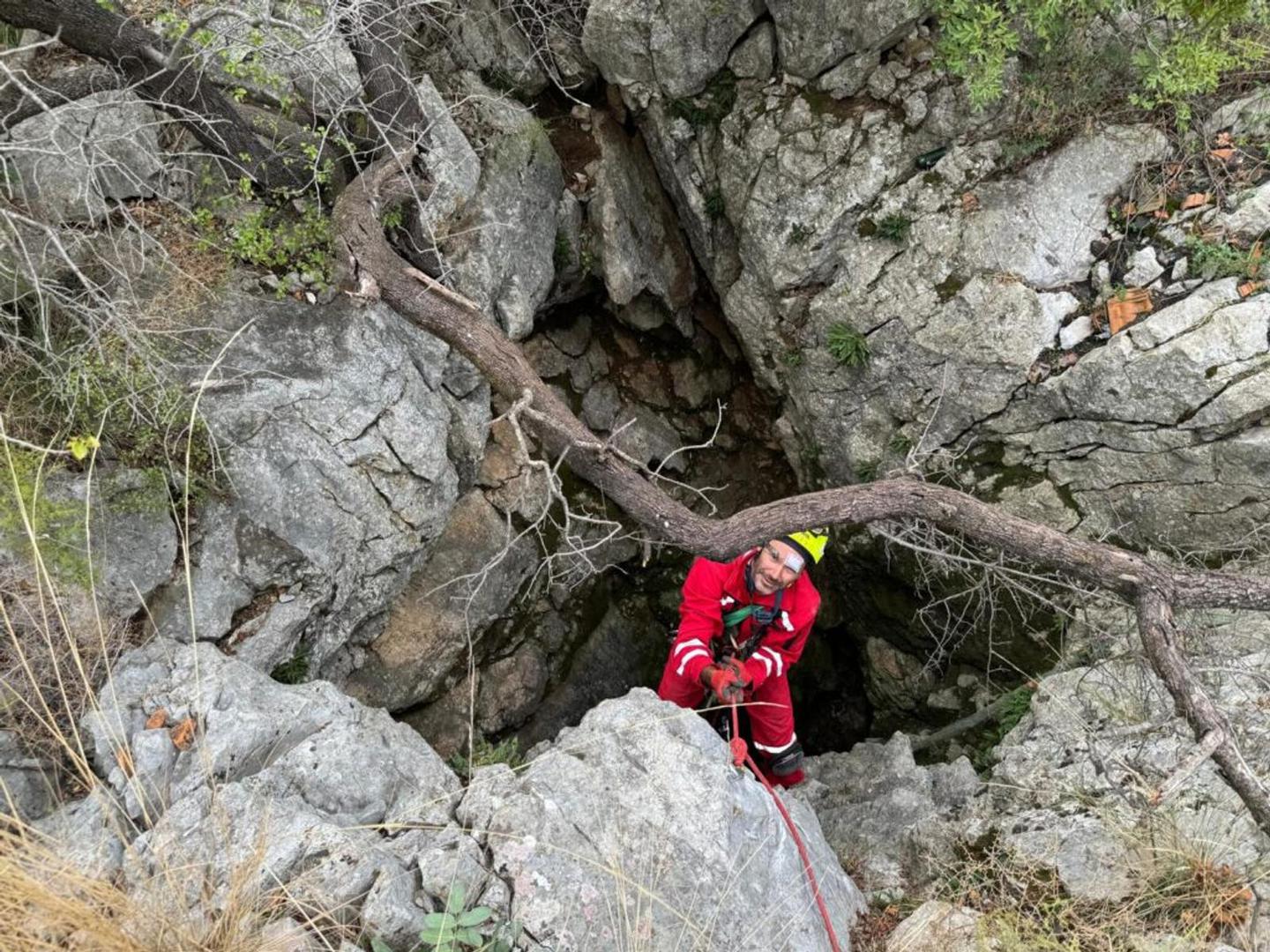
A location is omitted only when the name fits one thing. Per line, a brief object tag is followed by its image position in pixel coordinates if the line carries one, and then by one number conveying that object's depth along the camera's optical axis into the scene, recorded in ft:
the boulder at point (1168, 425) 16.25
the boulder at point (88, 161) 14.51
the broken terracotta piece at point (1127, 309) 17.25
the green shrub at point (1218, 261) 16.26
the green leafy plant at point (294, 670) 15.64
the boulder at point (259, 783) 9.88
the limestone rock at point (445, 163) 18.45
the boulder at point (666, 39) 18.99
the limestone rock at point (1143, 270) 17.26
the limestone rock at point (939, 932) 12.12
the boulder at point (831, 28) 17.70
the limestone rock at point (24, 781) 11.32
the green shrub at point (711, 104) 19.97
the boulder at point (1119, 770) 12.59
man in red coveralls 16.87
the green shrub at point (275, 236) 16.21
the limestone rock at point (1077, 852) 12.58
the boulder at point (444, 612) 18.58
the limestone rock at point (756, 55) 19.26
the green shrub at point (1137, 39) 14.84
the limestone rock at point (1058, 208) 17.75
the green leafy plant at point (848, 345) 19.77
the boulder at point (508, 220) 19.08
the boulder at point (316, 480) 14.82
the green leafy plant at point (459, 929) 9.67
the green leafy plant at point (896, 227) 18.99
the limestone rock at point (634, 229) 22.27
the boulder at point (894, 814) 14.71
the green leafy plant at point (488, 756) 16.44
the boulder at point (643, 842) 10.66
